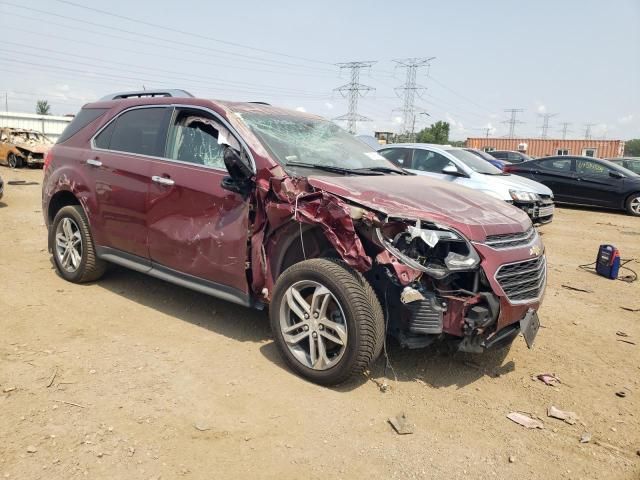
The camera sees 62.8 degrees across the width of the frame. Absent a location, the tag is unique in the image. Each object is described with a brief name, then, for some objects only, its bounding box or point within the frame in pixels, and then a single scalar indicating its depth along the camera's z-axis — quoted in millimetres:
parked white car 9289
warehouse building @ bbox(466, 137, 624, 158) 42625
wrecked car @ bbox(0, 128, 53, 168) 20188
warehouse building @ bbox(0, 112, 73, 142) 35656
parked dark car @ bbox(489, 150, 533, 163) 25469
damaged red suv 3215
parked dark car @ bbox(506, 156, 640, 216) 13445
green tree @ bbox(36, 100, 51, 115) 85700
